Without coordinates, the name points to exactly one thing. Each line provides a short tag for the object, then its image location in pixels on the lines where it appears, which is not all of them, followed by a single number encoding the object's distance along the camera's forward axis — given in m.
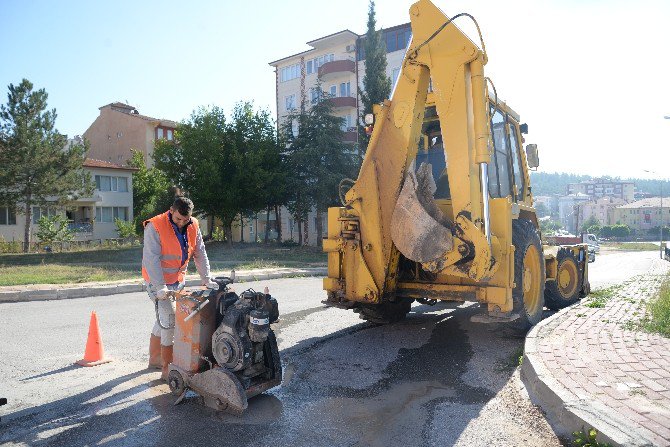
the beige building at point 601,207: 130.12
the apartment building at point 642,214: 106.75
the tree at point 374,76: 33.34
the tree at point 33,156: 29.52
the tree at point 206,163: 30.09
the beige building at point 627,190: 188.50
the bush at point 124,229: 38.62
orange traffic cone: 5.81
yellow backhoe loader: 5.67
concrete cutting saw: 4.24
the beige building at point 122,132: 54.00
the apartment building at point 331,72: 41.81
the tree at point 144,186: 47.49
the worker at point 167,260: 4.92
